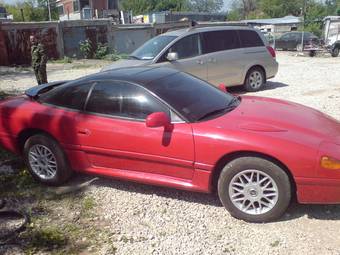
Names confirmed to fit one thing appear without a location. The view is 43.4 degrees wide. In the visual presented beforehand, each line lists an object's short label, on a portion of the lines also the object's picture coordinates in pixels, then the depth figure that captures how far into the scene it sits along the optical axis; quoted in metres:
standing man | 11.16
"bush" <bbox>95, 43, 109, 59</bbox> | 25.92
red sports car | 3.88
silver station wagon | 9.90
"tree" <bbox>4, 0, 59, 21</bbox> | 65.44
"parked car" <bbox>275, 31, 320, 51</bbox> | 27.72
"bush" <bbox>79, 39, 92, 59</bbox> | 25.61
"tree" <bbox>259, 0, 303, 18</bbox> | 77.31
